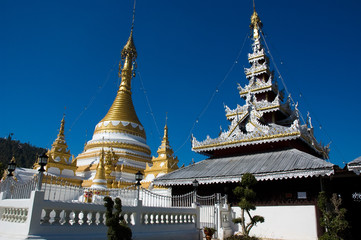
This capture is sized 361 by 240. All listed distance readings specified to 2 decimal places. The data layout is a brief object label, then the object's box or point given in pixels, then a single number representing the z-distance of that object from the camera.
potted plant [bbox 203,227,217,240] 12.53
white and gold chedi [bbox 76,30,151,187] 33.78
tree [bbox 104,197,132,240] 7.32
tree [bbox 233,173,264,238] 11.75
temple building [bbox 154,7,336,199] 14.26
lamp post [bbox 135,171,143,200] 11.85
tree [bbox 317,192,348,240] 11.27
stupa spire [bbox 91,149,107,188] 25.41
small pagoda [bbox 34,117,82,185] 33.38
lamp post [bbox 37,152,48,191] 8.16
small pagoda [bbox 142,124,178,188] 30.97
